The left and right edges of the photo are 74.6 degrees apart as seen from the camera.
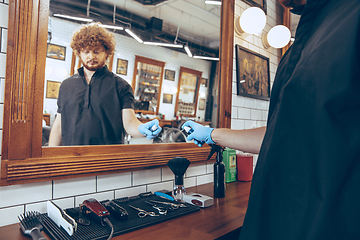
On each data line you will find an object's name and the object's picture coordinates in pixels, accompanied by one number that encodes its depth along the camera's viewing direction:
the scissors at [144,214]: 1.10
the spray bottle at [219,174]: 1.50
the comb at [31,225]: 0.83
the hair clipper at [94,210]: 0.96
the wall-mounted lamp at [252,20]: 2.06
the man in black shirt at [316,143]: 0.63
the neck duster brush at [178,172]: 1.32
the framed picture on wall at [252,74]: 2.19
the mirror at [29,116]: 0.95
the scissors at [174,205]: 1.22
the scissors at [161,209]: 1.14
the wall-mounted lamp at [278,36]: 2.44
